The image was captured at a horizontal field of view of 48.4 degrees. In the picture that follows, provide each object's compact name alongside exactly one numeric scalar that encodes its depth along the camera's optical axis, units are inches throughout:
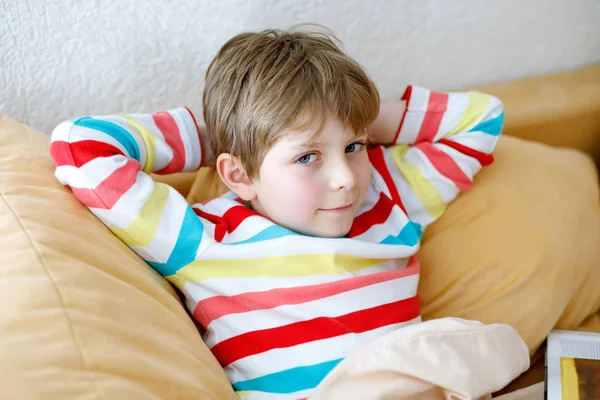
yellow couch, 23.8
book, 33.0
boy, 32.6
